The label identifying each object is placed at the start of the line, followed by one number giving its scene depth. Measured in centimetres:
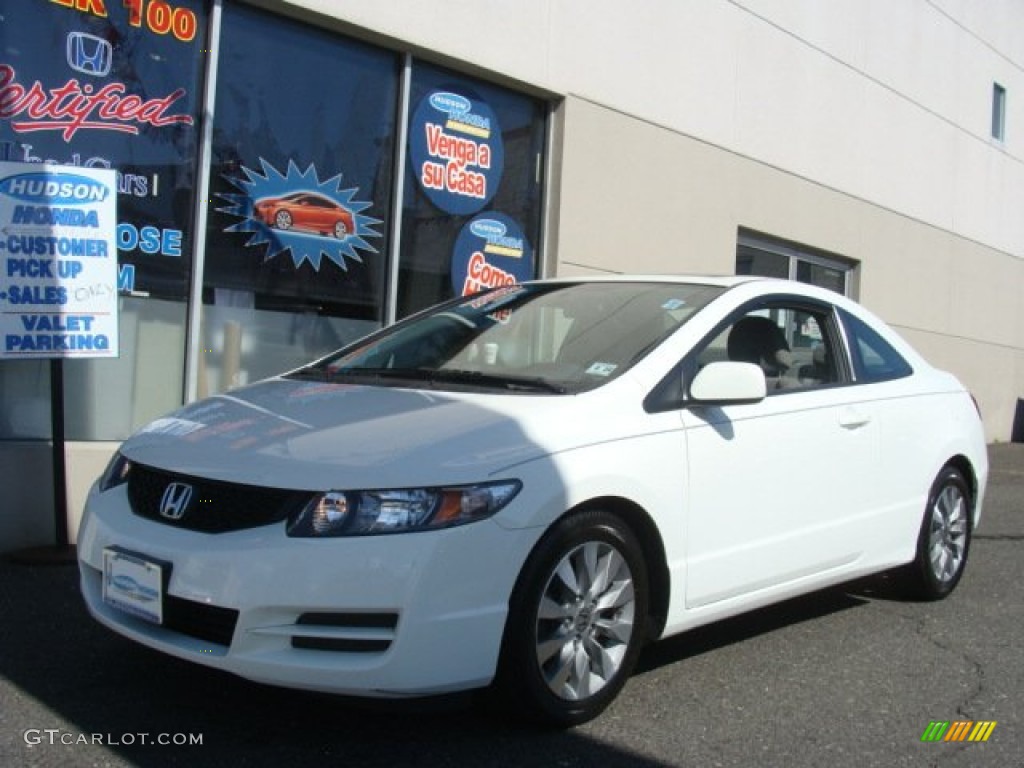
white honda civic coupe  300
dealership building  618
